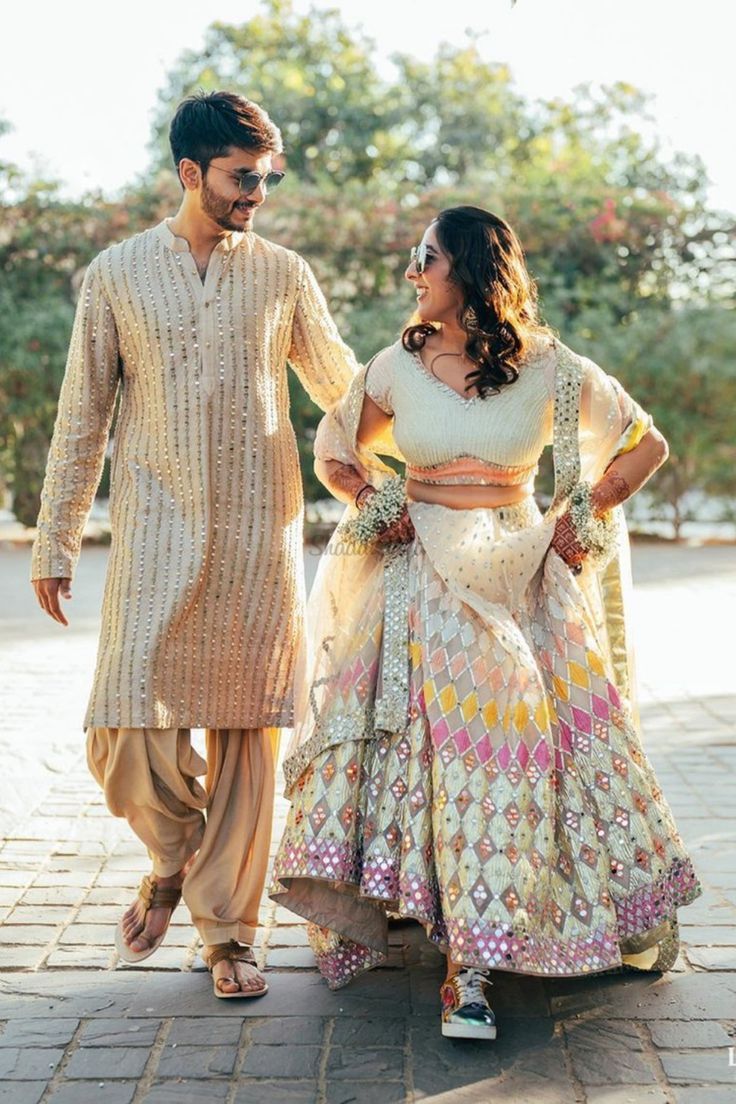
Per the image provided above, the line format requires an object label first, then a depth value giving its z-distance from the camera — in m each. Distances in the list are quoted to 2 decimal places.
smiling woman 3.24
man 3.47
